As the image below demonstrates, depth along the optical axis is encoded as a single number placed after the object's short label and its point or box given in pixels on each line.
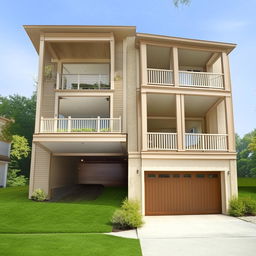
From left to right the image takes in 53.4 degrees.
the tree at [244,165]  47.80
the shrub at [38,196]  16.61
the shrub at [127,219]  11.57
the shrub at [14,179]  32.22
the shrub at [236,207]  14.50
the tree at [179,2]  6.78
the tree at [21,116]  35.28
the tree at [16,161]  31.41
